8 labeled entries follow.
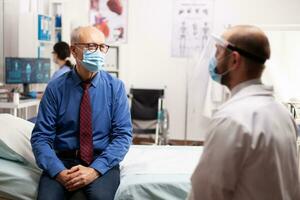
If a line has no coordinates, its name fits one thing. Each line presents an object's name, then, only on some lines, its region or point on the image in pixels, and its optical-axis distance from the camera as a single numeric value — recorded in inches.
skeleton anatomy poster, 199.2
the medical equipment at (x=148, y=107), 191.5
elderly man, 73.7
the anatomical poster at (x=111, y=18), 203.0
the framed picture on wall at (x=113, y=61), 192.8
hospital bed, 70.3
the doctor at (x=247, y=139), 42.7
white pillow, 77.6
